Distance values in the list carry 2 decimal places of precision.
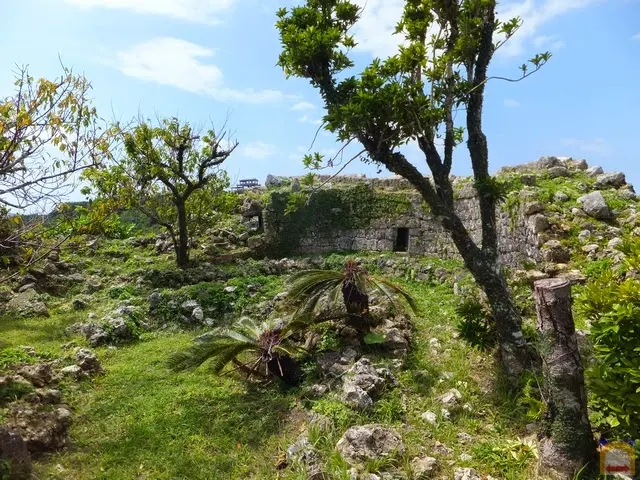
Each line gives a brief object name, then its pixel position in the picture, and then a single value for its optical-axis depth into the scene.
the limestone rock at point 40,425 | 4.99
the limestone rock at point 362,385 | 5.20
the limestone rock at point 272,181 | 19.15
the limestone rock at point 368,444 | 4.32
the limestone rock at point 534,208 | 9.70
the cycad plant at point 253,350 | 6.07
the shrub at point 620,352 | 3.40
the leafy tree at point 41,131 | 5.40
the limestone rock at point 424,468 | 4.16
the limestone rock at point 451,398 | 5.19
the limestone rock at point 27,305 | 10.07
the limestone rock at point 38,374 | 6.13
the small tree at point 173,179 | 12.84
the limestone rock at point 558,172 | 11.92
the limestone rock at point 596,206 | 9.23
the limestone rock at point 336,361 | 5.99
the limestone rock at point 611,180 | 10.45
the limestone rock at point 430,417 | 4.97
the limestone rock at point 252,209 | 17.12
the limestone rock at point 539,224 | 9.28
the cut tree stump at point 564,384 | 3.99
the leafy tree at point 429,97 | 5.53
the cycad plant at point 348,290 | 6.46
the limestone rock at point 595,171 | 11.58
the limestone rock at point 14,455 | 4.19
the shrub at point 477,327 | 5.88
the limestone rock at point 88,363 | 6.99
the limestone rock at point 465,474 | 4.01
